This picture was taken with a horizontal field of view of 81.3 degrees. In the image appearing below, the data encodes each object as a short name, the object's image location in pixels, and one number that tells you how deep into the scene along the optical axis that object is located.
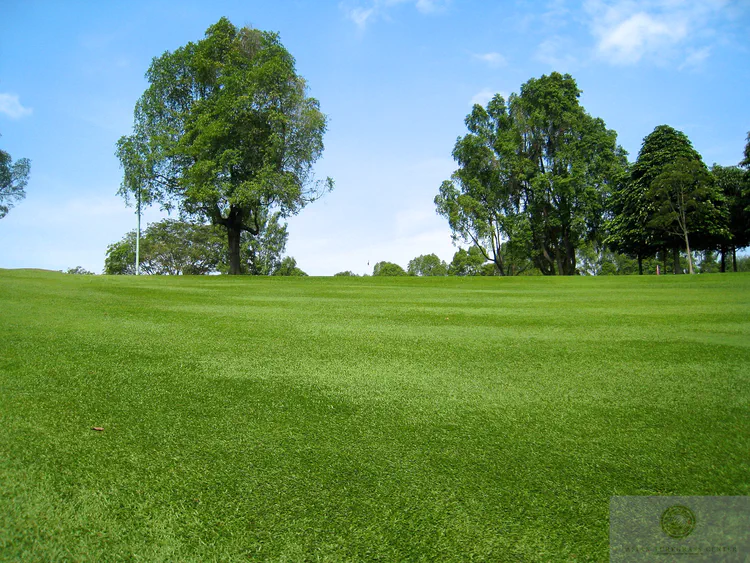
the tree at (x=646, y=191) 31.39
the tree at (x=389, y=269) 82.21
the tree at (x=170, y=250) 43.62
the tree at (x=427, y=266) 83.31
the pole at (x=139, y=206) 23.58
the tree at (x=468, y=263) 63.48
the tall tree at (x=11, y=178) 43.00
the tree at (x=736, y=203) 35.28
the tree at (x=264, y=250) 45.19
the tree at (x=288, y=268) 48.38
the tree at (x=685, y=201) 27.59
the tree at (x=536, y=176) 33.84
